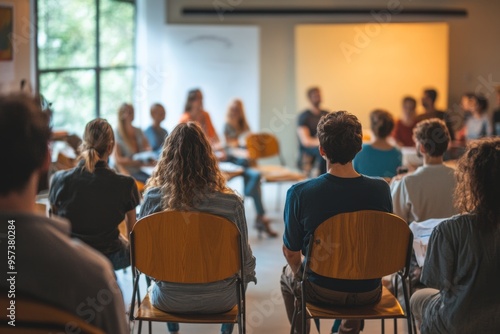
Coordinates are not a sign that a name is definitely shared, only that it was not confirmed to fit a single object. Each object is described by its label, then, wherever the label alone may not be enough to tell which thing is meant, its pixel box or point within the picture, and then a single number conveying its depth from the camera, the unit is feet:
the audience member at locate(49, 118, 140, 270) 12.53
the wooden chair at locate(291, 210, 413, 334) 10.09
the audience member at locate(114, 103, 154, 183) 20.66
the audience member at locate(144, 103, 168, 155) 22.43
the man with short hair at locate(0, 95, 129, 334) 4.52
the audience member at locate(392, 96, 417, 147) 26.32
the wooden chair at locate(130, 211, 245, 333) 10.12
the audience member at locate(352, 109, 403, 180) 16.99
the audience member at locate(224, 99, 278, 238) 22.41
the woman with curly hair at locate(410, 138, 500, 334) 8.99
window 22.65
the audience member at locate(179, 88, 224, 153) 24.49
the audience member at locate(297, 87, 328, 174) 27.96
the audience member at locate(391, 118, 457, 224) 12.94
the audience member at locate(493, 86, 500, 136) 28.40
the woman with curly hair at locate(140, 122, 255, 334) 10.57
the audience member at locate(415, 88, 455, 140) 27.22
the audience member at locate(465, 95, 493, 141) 27.76
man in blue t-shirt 10.73
